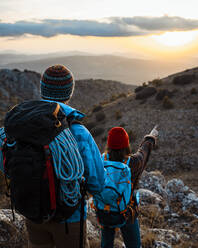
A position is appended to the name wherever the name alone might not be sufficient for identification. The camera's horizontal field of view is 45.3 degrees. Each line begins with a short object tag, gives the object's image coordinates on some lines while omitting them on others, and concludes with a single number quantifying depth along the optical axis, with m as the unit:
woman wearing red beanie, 2.34
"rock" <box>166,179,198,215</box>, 6.09
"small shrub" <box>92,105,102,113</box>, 21.30
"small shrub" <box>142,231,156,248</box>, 3.87
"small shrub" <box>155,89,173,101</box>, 18.03
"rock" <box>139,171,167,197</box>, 6.86
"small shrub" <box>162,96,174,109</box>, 16.73
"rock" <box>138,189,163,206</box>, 5.89
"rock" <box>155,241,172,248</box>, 3.80
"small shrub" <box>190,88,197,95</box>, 17.35
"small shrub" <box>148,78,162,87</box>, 20.89
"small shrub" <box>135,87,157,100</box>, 19.16
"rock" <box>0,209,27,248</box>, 3.59
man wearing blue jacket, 1.75
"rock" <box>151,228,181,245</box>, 4.15
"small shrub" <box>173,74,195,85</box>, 19.30
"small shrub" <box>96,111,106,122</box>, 18.66
